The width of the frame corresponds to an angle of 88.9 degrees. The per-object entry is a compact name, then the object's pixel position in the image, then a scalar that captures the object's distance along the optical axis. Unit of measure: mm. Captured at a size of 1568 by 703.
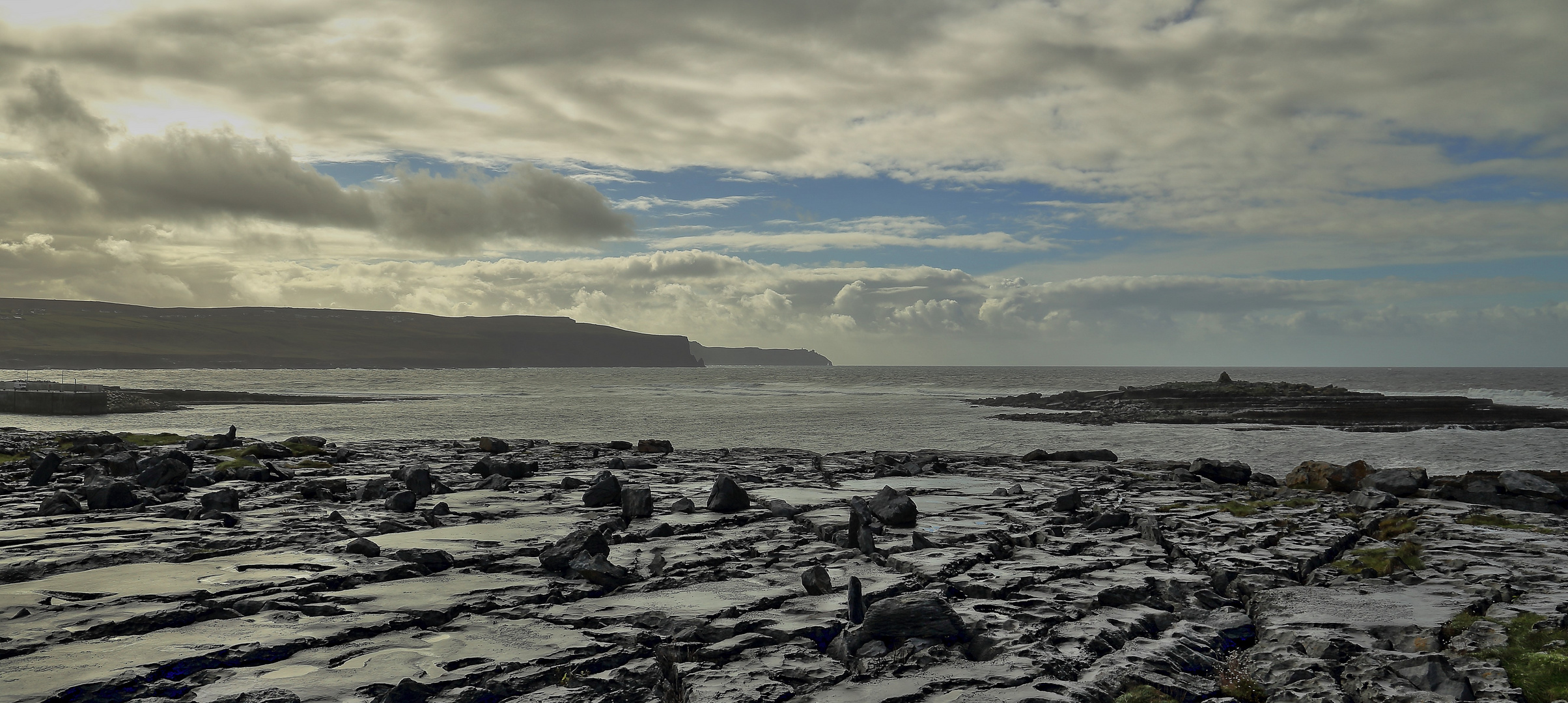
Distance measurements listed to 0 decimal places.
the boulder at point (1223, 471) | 17406
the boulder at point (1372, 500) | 13055
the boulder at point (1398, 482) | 15000
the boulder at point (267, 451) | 19125
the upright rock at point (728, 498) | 12461
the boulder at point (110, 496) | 11648
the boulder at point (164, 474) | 13695
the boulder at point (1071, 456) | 22312
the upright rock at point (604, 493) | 12961
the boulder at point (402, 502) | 12176
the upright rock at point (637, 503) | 12086
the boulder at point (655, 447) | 23281
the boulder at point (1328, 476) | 15539
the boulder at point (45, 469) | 14688
